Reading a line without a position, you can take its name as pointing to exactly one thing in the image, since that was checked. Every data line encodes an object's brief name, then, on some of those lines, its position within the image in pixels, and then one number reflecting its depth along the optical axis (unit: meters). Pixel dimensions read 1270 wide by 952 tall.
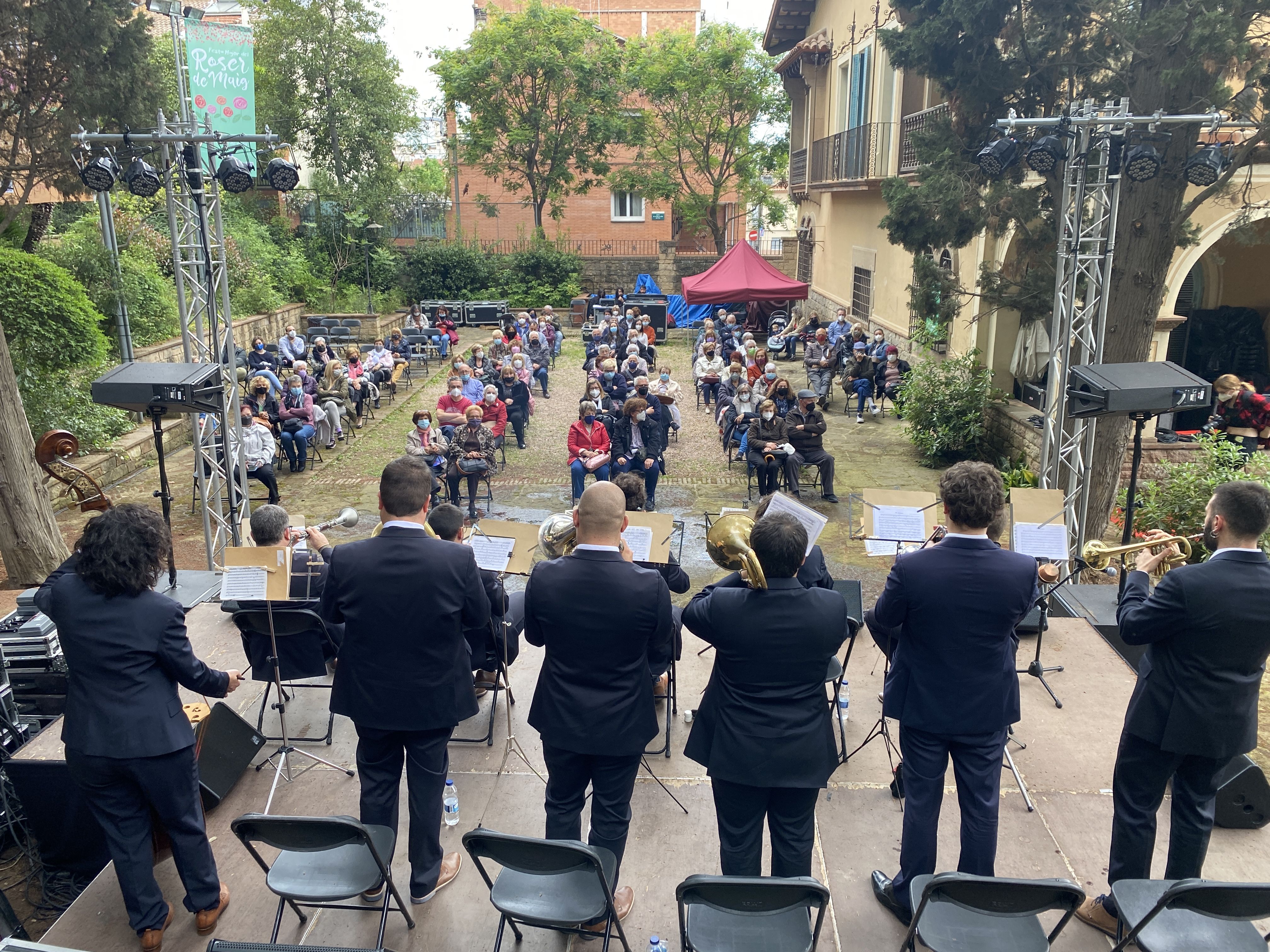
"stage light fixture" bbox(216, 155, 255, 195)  7.74
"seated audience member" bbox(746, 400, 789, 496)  10.65
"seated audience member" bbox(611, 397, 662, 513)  10.55
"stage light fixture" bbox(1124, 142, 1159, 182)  7.34
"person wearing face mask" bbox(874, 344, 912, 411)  15.23
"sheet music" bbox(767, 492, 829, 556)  4.47
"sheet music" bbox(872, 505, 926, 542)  5.40
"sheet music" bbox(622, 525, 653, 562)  5.04
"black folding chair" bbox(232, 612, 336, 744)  5.04
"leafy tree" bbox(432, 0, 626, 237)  29.75
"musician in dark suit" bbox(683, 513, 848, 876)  3.21
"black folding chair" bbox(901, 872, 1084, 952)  2.93
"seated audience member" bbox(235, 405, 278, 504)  10.57
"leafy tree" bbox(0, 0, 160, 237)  8.85
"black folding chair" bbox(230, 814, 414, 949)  3.21
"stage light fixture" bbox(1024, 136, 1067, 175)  7.50
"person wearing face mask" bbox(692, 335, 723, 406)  16.45
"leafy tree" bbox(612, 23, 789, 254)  29.45
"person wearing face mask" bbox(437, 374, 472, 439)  12.06
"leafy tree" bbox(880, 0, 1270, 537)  8.74
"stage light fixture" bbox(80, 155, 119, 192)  7.98
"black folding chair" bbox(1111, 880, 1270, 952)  2.89
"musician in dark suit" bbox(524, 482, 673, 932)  3.38
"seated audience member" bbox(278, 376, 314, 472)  12.53
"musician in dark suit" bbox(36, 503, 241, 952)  3.39
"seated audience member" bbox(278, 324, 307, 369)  17.11
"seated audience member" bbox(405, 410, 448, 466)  10.29
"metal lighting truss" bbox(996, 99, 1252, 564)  7.33
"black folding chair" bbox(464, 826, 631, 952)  3.09
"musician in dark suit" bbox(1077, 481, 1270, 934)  3.35
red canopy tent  21.64
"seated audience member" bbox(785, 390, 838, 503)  10.80
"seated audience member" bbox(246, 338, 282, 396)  14.79
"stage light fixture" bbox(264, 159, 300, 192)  8.62
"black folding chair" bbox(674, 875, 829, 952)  2.94
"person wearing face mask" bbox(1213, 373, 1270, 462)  10.20
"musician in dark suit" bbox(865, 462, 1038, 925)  3.41
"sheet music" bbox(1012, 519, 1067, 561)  5.50
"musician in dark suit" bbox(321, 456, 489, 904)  3.57
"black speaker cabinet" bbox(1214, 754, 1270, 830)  4.36
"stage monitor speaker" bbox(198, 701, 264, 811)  4.61
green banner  13.31
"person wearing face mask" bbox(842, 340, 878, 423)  15.70
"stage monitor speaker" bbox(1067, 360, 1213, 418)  6.27
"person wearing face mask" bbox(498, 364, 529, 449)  13.82
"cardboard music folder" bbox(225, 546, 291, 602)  4.83
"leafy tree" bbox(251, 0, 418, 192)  27.16
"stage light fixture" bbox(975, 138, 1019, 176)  7.79
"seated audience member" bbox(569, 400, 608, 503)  10.38
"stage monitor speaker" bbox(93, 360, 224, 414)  6.73
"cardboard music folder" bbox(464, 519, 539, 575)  5.23
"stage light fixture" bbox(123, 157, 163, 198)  7.94
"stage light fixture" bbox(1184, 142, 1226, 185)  7.43
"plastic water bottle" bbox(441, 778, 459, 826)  4.51
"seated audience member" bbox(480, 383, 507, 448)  12.10
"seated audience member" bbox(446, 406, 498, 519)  10.37
